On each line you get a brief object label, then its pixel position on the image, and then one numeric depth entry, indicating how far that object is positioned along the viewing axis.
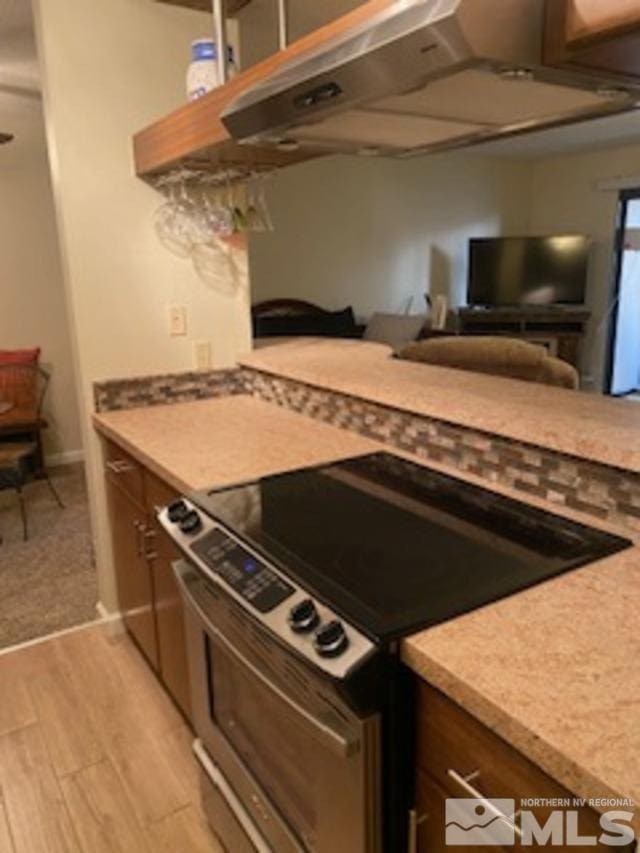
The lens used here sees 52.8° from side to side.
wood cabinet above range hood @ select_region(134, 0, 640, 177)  0.89
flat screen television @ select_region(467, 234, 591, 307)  6.79
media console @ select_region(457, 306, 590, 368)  6.78
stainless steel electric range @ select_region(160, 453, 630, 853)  0.93
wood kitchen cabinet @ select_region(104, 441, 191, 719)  1.81
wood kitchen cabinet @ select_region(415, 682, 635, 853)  0.74
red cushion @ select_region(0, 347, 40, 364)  4.56
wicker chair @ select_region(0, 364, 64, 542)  4.41
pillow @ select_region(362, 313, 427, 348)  5.48
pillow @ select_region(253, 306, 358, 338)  5.42
